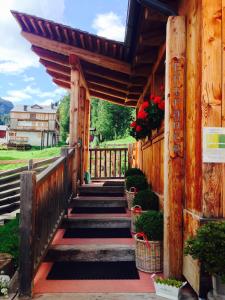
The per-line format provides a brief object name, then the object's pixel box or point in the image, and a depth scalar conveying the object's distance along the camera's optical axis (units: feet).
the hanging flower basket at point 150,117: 15.77
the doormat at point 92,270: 11.66
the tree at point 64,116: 168.35
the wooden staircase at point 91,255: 10.31
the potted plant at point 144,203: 15.35
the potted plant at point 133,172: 22.99
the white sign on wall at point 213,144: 9.30
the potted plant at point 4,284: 9.92
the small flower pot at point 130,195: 18.72
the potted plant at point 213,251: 7.87
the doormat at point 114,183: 26.32
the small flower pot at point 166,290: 9.60
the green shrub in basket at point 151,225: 12.00
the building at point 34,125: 163.10
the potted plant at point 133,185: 18.98
